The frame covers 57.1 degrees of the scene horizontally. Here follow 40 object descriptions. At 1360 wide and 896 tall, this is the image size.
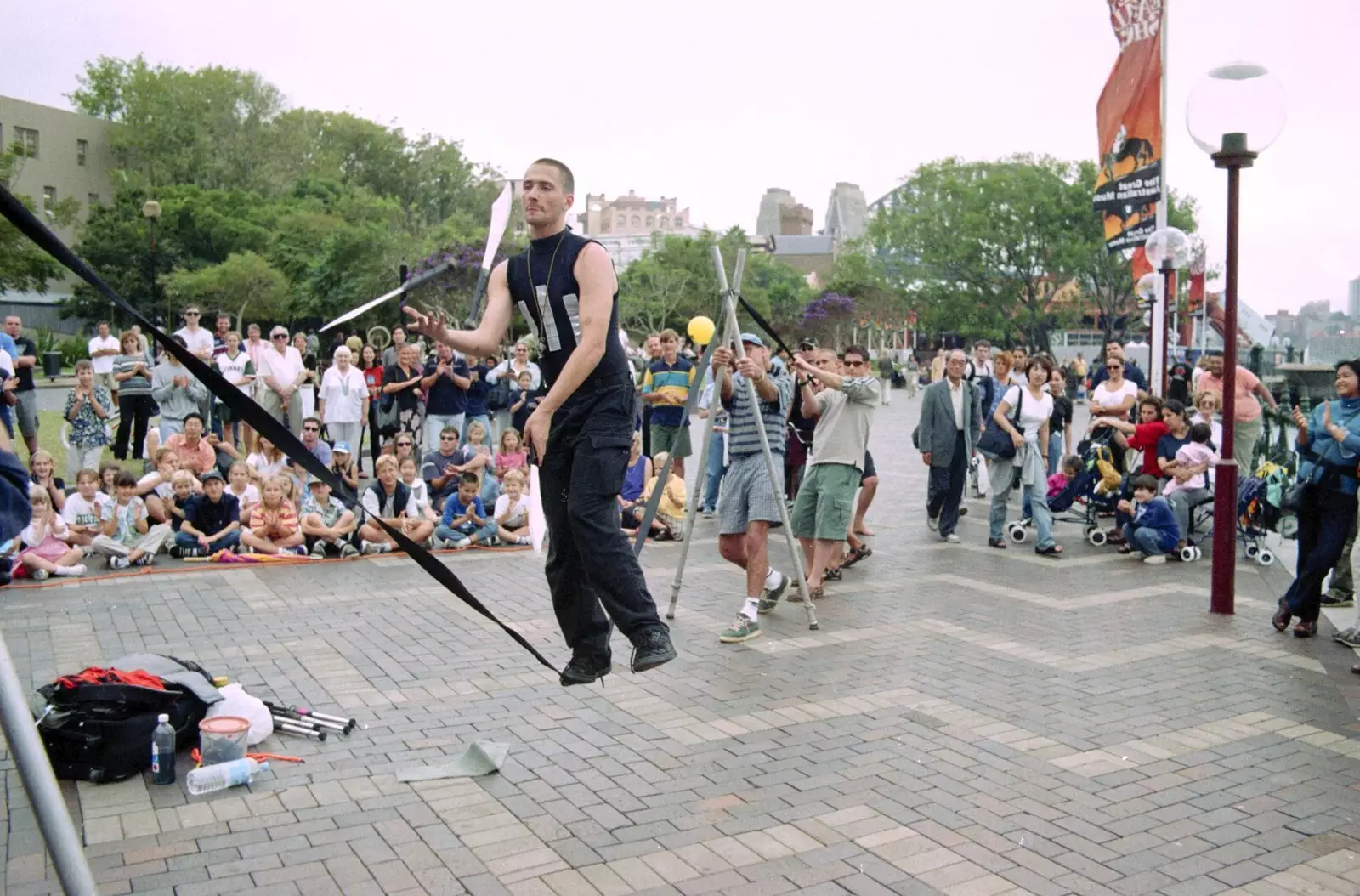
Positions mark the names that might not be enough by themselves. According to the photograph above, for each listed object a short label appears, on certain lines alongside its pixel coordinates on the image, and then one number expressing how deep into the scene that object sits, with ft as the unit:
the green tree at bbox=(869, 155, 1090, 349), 189.06
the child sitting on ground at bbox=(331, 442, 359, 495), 39.19
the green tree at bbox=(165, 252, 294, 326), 166.50
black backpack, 16.29
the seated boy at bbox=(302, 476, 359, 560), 34.86
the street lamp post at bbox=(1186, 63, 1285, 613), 27.89
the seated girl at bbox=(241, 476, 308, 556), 34.37
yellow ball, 27.94
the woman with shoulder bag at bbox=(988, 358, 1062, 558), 37.17
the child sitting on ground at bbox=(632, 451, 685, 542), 39.91
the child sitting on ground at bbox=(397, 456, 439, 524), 37.60
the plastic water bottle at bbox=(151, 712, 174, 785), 16.33
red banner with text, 65.00
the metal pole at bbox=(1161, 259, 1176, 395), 59.67
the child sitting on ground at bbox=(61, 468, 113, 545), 33.76
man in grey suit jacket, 39.47
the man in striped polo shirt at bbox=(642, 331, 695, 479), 43.27
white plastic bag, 17.75
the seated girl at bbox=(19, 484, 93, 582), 31.09
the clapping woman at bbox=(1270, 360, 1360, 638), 25.12
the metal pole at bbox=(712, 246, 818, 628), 24.71
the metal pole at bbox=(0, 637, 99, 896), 6.86
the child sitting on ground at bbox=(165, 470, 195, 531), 35.81
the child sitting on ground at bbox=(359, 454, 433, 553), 36.76
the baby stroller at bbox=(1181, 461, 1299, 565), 34.47
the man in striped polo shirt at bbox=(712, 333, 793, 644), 25.23
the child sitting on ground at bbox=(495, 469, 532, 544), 38.01
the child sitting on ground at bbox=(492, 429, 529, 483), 41.19
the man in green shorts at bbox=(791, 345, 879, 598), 28.07
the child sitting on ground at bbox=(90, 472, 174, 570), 32.99
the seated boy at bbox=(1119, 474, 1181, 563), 35.91
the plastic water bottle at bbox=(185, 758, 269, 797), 15.98
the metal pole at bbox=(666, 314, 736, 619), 25.54
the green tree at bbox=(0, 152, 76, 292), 96.02
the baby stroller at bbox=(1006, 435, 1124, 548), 39.14
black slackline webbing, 9.03
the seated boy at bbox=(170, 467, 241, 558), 34.47
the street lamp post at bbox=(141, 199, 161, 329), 89.95
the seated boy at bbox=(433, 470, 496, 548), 37.14
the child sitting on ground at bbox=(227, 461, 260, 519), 36.50
